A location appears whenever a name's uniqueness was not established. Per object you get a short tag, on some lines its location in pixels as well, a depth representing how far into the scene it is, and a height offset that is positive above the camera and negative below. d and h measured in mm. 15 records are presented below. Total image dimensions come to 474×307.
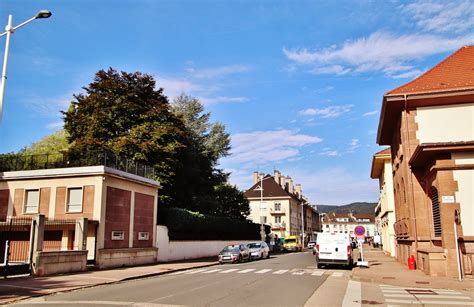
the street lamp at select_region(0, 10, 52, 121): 14172 +7070
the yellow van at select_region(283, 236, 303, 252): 60297 -1527
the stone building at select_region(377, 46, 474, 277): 17297 +3159
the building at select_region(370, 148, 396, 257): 37938 +3409
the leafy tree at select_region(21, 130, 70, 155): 52938 +11559
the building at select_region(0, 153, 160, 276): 24297 +1568
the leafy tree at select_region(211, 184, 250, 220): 51181 +3904
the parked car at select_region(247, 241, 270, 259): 36141 -1421
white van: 24031 -882
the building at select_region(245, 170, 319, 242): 85000 +5860
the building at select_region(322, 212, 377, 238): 157875 +4553
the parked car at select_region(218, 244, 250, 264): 31578 -1519
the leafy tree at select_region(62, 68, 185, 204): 35438 +9385
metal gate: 24219 -195
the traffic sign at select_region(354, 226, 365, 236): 24069 +116
